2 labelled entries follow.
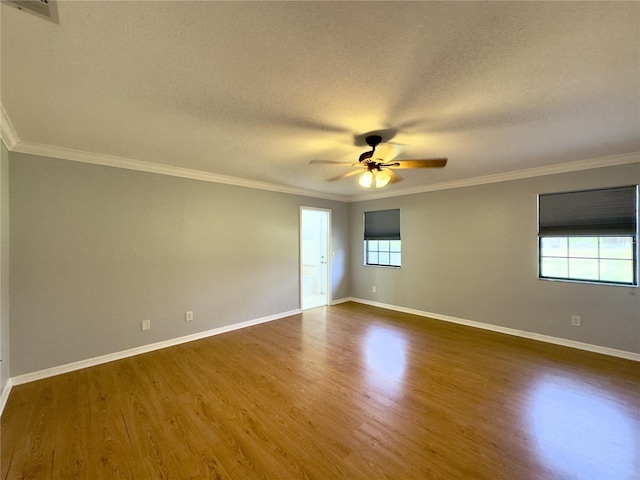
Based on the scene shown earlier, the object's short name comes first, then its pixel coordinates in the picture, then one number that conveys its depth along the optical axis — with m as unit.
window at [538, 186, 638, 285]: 3.18
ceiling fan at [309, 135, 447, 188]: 2.56
